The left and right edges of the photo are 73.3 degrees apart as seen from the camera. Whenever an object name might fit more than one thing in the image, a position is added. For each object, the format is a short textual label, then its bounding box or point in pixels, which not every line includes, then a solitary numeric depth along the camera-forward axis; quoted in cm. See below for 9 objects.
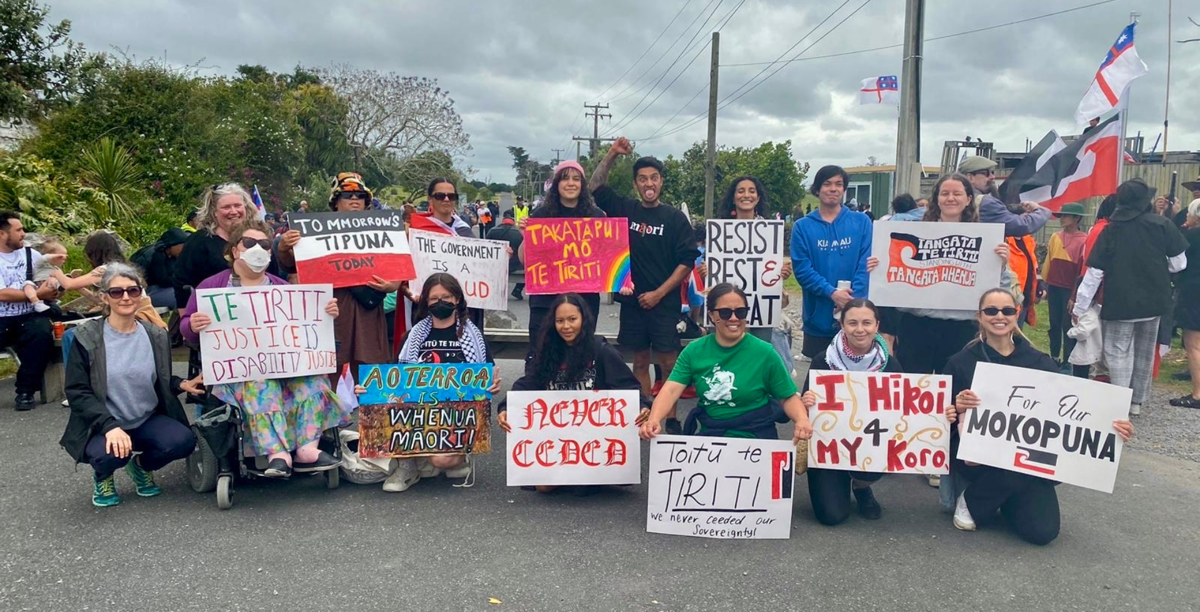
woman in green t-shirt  448
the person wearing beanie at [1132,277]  684
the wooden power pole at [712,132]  2622
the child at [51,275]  678
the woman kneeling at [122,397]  446
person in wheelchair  482
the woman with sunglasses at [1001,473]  429
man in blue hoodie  585
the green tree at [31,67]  1535
